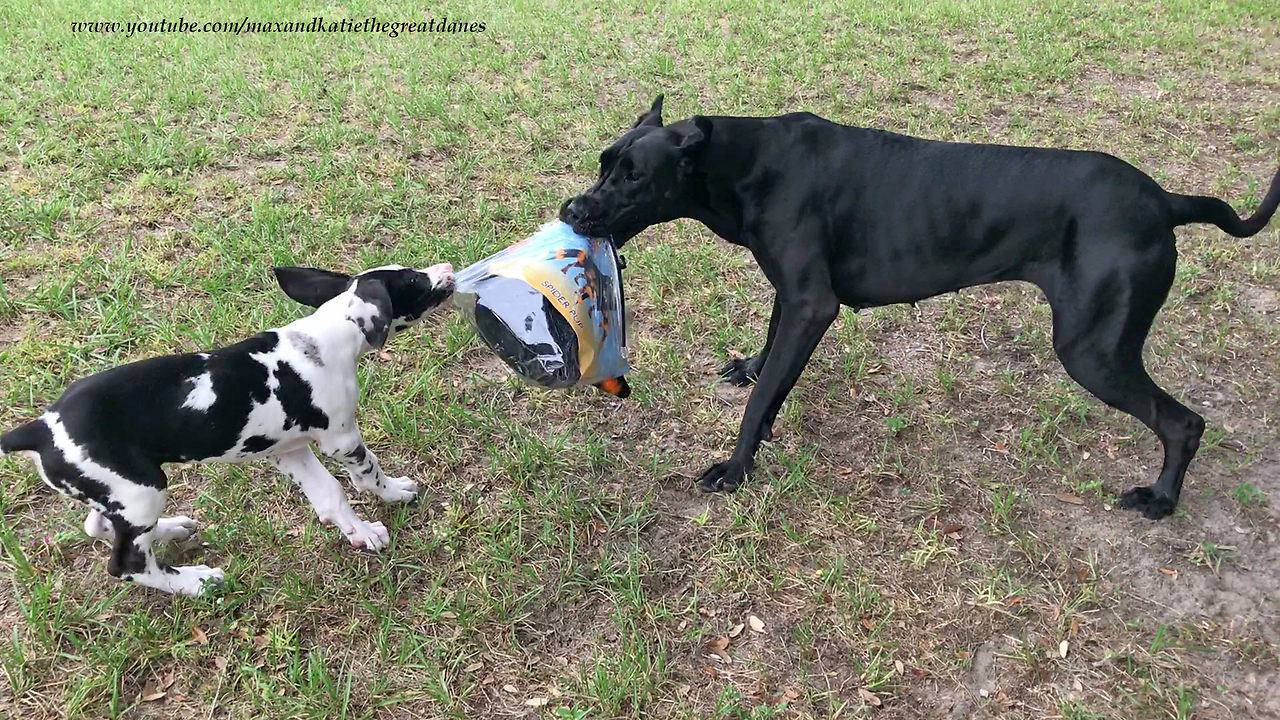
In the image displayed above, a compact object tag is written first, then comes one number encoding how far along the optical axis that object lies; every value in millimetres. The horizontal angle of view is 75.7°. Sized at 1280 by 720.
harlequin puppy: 2521
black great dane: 3131
